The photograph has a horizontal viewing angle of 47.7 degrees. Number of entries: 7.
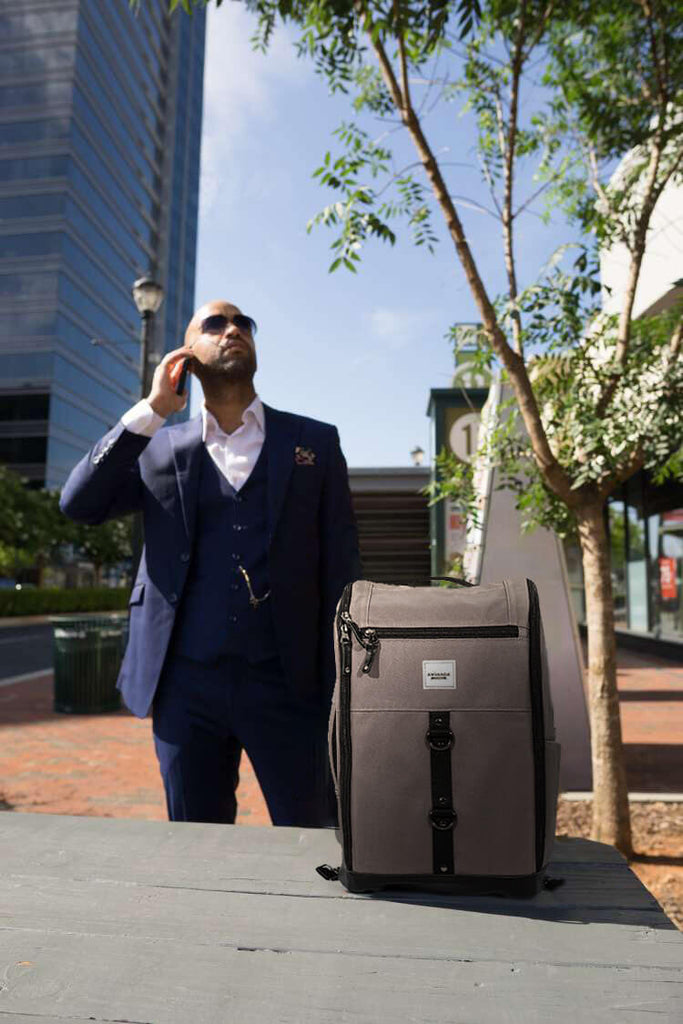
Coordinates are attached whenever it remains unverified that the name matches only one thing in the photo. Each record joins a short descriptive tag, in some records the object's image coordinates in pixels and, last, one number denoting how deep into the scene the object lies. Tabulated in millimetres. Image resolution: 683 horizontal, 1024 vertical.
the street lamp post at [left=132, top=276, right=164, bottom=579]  11672
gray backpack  1304
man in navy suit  2119
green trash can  9336
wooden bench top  981
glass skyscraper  56062
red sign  17328
